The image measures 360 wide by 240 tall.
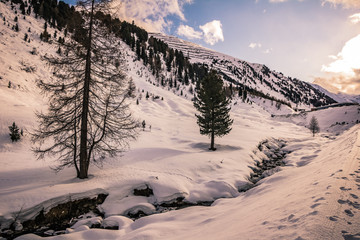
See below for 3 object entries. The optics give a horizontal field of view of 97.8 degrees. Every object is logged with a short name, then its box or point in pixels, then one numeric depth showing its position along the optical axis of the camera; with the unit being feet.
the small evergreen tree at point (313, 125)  123.75
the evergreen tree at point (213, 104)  55.26
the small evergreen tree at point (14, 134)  42.93
